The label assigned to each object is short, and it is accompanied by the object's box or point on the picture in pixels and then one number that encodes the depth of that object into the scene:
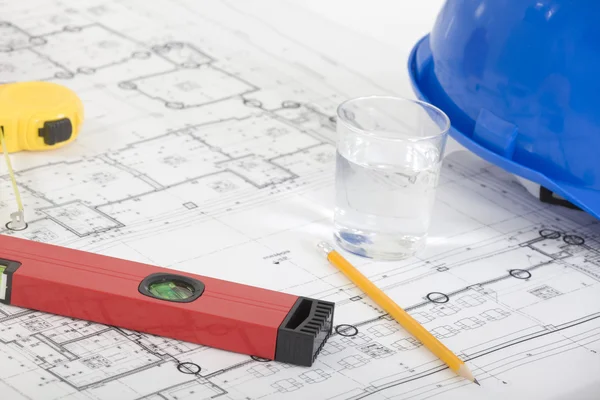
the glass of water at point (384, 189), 1.31
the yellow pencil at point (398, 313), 1.21
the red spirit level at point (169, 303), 1.20
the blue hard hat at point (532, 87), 1.31
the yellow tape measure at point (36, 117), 1.40
